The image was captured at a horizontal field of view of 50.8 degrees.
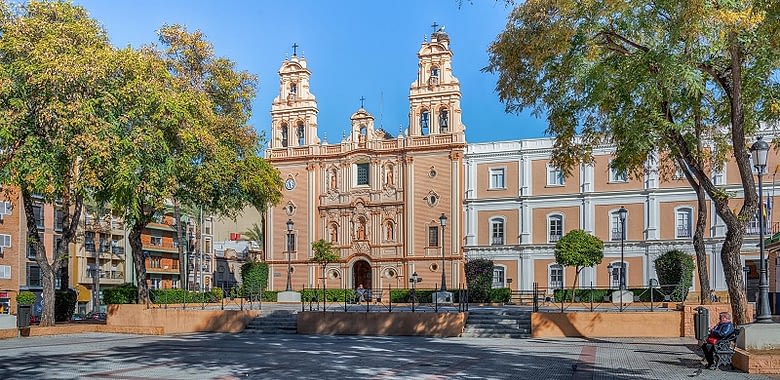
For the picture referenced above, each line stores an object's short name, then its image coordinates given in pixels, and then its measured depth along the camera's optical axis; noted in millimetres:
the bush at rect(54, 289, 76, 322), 31203
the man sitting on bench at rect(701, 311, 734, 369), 14430
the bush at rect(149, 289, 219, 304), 33631
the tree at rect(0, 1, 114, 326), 22938
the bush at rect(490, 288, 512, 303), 39800
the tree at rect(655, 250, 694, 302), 35469
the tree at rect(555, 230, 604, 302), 38688
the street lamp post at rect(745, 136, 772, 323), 15134
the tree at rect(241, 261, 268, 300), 47000
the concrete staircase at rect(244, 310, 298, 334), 26938
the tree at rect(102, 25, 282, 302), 24828
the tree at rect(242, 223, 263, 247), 72375
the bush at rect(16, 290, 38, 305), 36469
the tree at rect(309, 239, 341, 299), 52594
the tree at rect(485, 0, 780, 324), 14562
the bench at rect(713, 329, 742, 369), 14312
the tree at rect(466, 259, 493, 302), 39938
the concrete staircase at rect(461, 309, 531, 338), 23969
